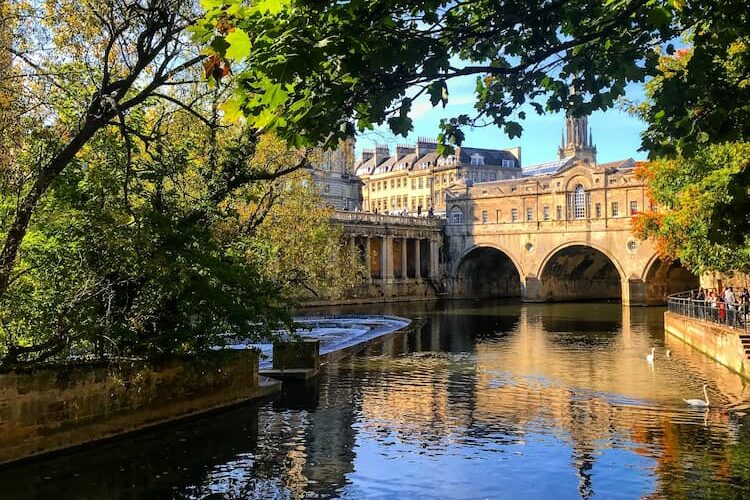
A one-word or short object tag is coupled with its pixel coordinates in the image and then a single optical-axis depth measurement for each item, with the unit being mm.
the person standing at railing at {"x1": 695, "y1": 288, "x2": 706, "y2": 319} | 29500
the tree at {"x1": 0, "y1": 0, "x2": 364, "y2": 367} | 12344
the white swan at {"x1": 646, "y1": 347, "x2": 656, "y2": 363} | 24766
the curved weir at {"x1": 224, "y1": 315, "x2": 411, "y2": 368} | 29012
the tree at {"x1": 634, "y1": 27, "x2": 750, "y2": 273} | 6984
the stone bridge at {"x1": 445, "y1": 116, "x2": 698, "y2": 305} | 63656
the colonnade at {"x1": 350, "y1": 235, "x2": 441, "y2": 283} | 72125
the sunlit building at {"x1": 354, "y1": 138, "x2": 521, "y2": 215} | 115750
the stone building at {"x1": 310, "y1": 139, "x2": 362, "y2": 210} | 90312
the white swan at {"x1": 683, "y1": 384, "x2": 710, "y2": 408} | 16812
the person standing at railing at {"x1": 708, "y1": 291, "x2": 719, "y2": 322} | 27661
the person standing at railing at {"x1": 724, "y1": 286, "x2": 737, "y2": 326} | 25170
